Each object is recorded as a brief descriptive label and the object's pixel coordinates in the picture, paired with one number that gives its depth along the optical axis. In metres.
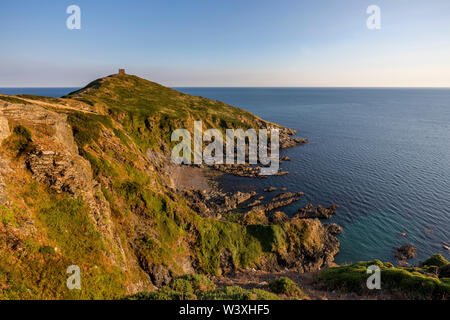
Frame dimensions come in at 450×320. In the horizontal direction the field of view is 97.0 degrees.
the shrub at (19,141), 23.05
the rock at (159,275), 27.58
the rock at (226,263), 36.45
